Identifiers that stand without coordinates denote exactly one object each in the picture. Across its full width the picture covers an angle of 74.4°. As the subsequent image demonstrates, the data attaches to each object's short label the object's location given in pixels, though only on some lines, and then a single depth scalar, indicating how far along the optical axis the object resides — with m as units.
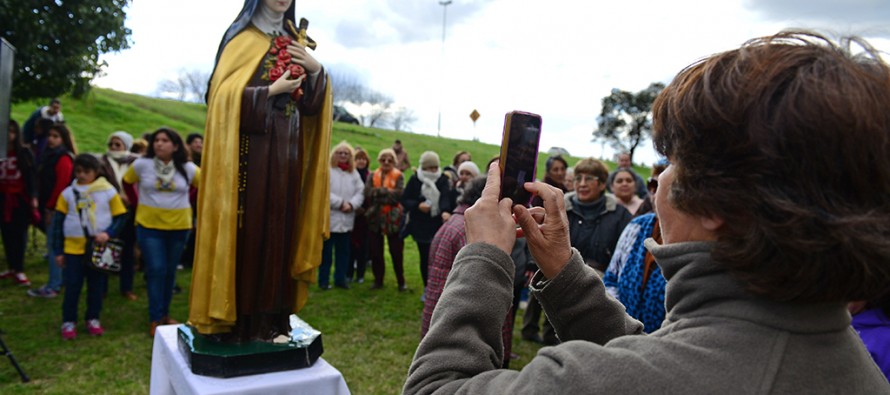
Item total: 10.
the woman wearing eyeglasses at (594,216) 4.53
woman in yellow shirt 5.07
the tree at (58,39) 6.94
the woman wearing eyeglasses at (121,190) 6.35
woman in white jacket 7.28
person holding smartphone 0.79
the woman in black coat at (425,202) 7.05
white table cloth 2.80
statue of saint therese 2.87
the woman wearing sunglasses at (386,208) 7.28
